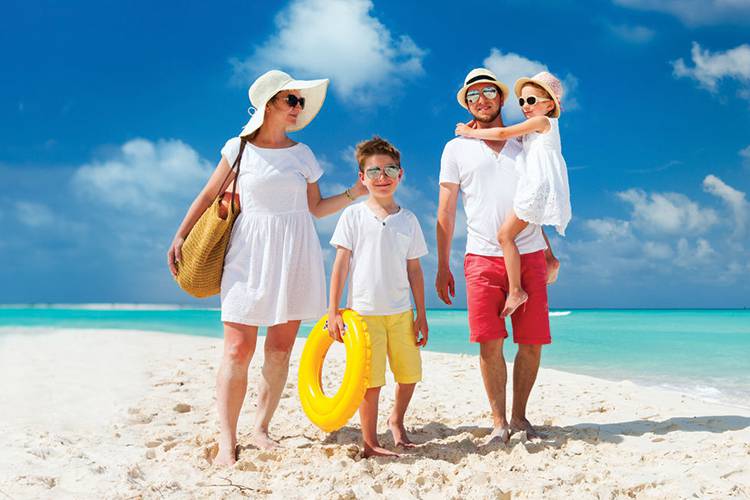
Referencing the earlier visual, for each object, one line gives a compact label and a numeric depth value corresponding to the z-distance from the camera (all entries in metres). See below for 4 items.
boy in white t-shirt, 3.34
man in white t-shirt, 3.56
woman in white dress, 3.47
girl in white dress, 3.39
